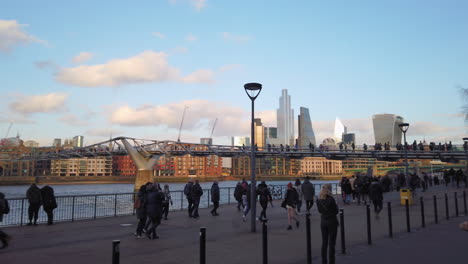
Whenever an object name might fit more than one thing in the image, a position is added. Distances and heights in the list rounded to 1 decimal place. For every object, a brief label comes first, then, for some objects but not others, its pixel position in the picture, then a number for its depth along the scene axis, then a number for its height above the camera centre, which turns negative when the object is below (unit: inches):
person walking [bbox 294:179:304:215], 814.5 -47.9
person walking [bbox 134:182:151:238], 494.9 -52.2
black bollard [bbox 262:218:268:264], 312.0 -58.0
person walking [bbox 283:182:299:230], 568.4 -44.6
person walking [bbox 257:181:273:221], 625.0 -41.8
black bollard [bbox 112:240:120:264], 191.8 -41.8
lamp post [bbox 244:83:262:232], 555.5 +30.1
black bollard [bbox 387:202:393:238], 470.2 -70.7
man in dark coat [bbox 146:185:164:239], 478.0 -46.5
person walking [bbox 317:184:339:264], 329.7 -45.3
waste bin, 919.3 -62.8
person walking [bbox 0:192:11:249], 413.7 -45.7
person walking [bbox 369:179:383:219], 701.3 -46.3
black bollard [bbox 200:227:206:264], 245.8 -49.8
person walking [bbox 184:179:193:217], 745.0 -43.4
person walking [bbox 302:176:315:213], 773.3 -42.2
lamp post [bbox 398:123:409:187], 997.4 +120.3
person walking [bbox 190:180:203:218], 731.4 -46.3
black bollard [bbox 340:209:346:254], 381.7 -72.1
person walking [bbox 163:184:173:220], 678.8 -54.4
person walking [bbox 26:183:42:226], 616.1 -44.3
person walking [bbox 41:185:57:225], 628.7 -48.8
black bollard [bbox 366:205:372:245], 426.0 -68.3
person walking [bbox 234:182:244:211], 802.8 -42.8
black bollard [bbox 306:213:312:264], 329.7 -64.5
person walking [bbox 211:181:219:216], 784.3 -52.0
